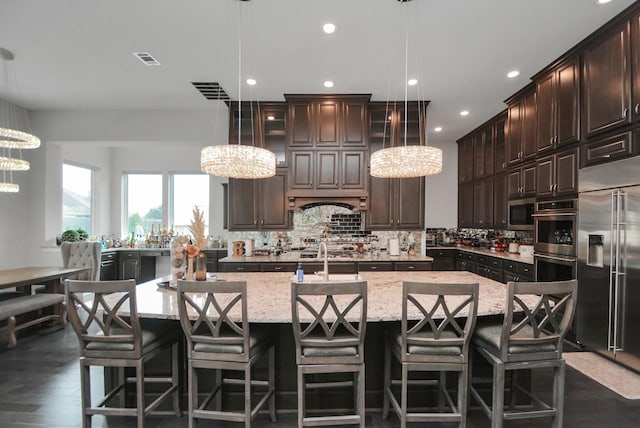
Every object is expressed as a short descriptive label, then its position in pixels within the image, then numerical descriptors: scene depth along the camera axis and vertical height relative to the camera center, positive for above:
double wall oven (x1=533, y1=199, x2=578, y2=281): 3.30 -0.28
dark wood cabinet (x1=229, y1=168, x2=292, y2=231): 4.81 +0.15
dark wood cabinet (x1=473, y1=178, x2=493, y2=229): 5.43 +0.21
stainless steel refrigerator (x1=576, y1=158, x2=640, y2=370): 2.68 -0.43
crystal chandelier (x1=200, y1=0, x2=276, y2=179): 2.45 +0.44
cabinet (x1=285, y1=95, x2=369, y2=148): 4.64 +1.41
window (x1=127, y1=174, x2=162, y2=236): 6.95 +0.31
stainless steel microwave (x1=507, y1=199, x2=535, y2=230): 4.45 +0.01
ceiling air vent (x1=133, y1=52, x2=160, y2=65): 3.39 +1.77
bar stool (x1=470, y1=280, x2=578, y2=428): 1.73 -0.79
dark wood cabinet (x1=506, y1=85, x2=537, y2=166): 4.00 +1.22
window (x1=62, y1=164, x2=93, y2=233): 5.97 +0.35
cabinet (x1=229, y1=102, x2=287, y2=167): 4.80 +1.40
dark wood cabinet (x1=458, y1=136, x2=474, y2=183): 6.12 +1.14
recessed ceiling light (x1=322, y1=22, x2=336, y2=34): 2.86 +1.77
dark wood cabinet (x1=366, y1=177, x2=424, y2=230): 4.81 +0.12
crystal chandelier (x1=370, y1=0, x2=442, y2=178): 2.49 +0.45
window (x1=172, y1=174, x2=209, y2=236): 6.95 +0.46
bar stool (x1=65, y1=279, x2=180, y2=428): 1.82 -0.81
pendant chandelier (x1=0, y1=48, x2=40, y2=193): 3.40 +0.94
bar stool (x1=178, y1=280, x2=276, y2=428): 1.76 -0.77
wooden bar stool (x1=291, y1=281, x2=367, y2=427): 1.70 -0.75
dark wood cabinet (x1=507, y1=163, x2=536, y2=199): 4.07 +0.47
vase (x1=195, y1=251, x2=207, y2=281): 2.51 -0.44
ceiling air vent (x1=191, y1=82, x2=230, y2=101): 4.13 +1.75
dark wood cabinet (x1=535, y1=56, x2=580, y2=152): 3.26 +1.25
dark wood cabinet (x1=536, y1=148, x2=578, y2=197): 3.31 +0.47
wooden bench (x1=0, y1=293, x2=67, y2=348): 3.21 -1.03
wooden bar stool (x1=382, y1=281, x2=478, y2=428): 1.73 -0.76
